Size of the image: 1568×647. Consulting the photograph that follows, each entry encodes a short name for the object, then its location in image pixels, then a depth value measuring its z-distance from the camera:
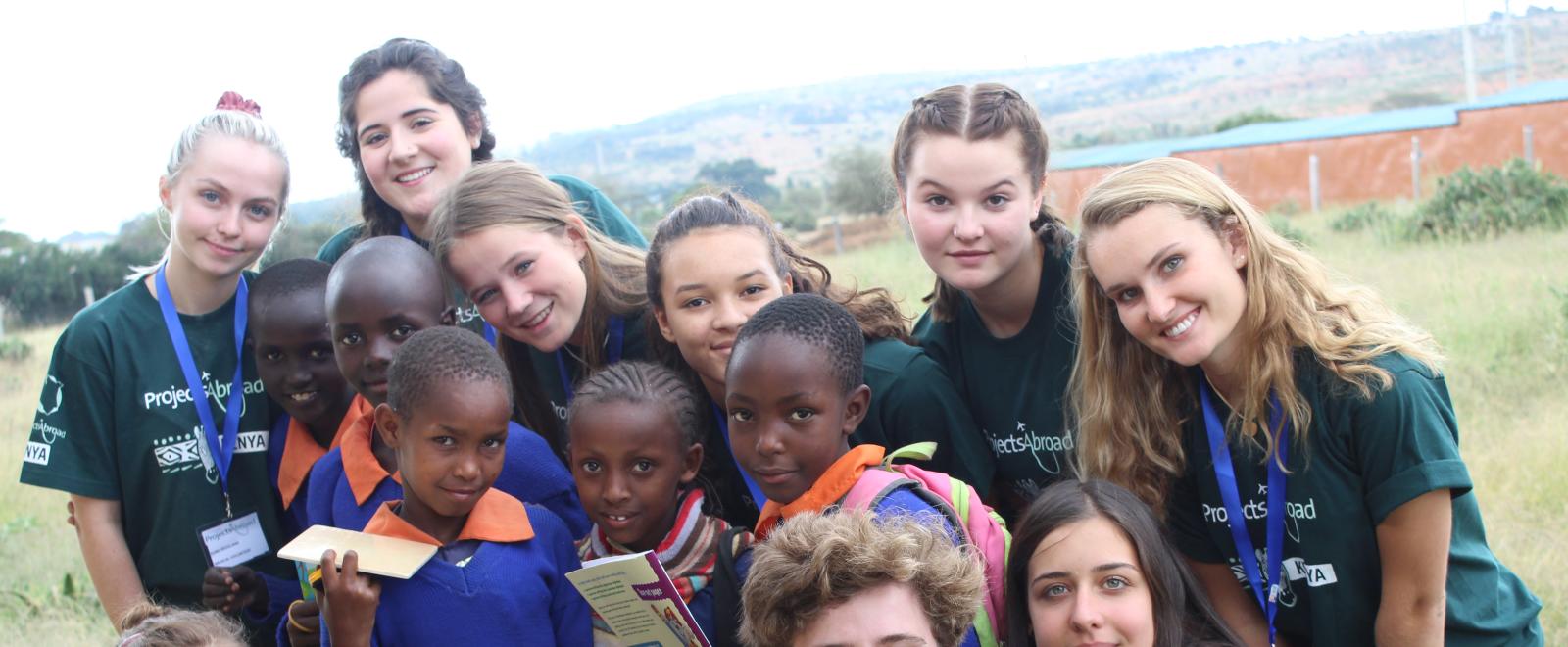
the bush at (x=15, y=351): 15.36
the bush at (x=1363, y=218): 15.88
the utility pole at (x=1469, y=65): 34.16
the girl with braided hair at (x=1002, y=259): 3.57
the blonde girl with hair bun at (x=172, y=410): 3.80
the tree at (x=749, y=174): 47.59
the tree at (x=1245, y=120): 44.68
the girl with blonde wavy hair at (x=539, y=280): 3.69
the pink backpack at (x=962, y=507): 2.90
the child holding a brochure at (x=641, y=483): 3.12
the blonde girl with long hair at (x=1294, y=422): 2.94
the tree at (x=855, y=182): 36.03
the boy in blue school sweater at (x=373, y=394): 3.26
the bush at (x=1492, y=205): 13.15
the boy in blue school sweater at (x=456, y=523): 2.94
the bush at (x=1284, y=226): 14.71
